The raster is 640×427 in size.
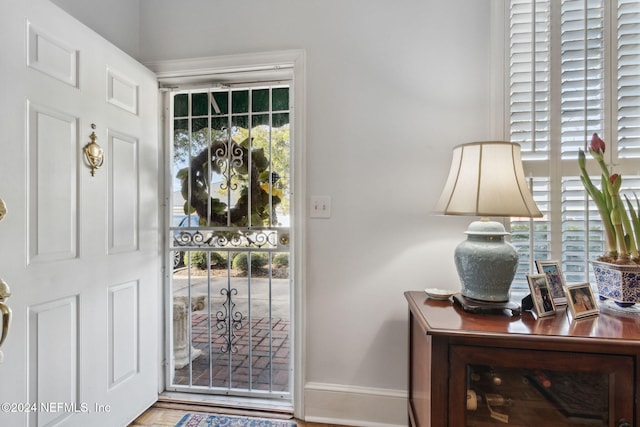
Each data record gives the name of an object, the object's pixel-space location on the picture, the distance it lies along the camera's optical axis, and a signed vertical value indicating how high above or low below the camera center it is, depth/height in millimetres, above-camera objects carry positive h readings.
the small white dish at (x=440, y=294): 1329 -352
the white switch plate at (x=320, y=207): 1639 +22
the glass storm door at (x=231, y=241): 1799 -179
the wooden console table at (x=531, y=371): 943 -507
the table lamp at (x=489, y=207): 1122 +17
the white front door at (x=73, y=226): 1078 -64
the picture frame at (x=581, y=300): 1106 -318
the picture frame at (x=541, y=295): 1122 -303
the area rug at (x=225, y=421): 1593 -1086
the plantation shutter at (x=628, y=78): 1444 +618
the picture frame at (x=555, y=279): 1189 -255
